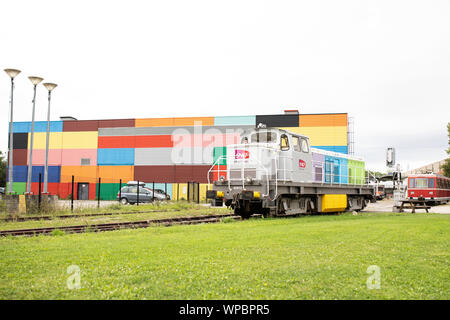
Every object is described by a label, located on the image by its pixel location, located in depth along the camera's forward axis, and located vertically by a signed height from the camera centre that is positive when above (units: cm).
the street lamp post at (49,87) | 1919 +500
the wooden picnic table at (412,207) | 2059 -119
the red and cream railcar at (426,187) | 3259 -14
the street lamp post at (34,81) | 1811 +503
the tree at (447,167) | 5080 +251
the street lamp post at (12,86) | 1775 +479
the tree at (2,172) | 6904 +201
